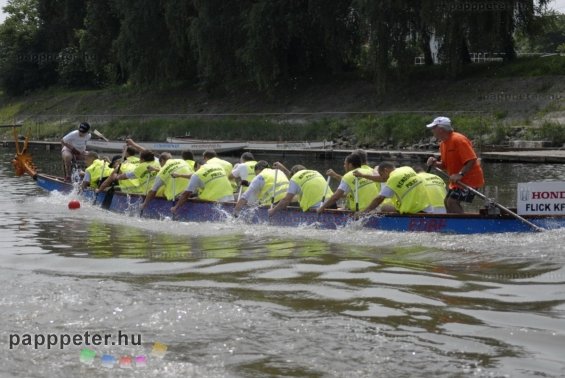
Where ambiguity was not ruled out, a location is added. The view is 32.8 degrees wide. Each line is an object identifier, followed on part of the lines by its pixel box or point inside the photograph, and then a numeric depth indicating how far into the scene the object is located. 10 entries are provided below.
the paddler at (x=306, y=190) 15.55
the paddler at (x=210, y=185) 17.36
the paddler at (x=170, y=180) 18.02
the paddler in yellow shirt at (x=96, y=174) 21.31
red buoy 20.84
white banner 13.10
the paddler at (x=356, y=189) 15.01
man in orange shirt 13.98
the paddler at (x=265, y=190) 16.41
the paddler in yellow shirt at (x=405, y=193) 14.09
